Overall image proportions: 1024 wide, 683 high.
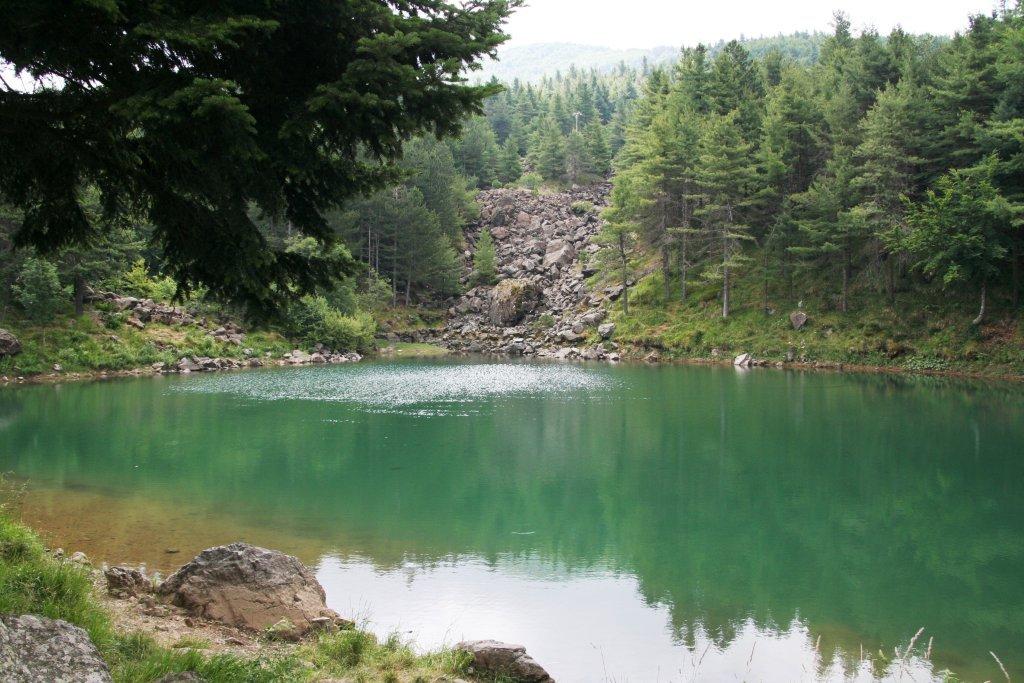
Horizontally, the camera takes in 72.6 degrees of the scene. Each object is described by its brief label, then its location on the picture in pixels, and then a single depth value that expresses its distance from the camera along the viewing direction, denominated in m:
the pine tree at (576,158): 93.44
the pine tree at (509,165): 95.88
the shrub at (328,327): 50.31
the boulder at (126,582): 7.46
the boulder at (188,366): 39.99
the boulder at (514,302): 62.84
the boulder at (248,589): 7.10
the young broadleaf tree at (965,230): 33.34
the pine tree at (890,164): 38.81
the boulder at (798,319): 43.47
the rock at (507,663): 6.23
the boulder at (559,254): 67.75
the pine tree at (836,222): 40.47
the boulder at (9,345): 32.84
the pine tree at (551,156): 93.88
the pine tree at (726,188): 46.38
